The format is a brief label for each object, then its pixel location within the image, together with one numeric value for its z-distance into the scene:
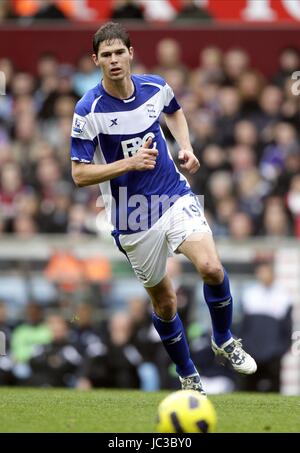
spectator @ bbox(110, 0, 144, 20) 17.69
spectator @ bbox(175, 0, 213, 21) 17.71
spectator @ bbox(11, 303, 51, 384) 14.20
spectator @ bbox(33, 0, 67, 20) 18.09
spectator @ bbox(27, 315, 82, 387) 13.85
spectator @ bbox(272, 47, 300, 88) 17.05
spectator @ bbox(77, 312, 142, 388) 13.77
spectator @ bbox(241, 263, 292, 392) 13.80
